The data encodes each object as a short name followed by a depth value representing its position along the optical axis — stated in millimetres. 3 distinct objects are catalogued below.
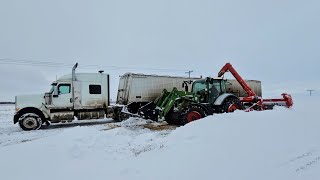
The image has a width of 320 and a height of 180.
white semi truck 14008
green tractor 12633
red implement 15953
